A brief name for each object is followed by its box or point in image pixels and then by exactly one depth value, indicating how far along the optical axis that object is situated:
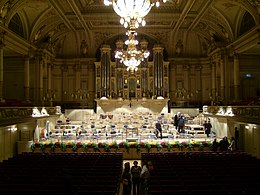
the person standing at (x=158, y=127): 15.49
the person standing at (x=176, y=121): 17.58
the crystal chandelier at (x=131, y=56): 12.73
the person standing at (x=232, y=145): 13.54
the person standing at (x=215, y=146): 13.59
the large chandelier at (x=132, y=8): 7.07
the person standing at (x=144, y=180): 7.17
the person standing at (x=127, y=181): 6.99
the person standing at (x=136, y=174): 7.60
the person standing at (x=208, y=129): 16.64
